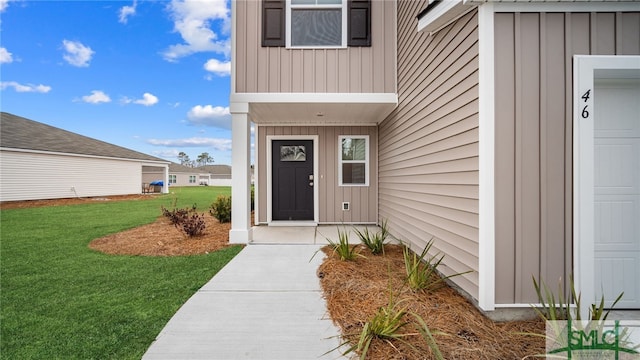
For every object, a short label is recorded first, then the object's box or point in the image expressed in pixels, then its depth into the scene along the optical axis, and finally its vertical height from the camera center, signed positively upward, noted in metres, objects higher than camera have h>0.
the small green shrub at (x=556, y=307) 1.82 -0.94
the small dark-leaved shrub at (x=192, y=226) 4.81 -0.89
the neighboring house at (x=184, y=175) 34.38 +0.53
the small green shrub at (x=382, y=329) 1.71 -1.02
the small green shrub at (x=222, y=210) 6.29 -0.75
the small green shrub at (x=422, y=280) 2.48 -0.97
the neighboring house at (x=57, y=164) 11.44 +0.77
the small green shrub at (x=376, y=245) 3.74 -0.95
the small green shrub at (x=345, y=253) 3.39 -0.97
